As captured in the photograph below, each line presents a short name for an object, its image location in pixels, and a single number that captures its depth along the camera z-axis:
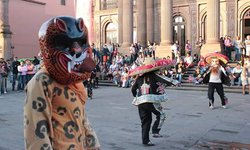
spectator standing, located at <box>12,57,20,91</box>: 20.37
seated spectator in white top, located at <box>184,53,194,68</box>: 22.68
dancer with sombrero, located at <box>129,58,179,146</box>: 7.23
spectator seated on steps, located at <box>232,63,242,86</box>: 18.44
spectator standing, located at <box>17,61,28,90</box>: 20.03
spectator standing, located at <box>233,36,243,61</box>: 22.45
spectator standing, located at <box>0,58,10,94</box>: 18.55
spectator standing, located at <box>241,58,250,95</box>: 16.42
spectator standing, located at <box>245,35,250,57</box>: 20.89
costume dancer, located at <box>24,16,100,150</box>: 2.58
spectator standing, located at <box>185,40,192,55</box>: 24.23
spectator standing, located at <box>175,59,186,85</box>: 20.81
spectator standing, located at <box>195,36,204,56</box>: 24.24
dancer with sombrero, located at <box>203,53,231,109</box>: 11.84
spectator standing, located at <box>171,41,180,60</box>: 23.78
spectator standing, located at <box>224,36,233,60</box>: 22.58
